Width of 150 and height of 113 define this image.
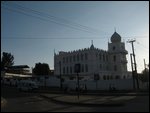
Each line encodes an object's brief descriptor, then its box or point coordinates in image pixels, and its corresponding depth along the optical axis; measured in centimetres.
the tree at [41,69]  5265
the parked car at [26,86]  2466
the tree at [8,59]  5657
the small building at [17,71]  5876
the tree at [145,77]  3351
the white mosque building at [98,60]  4681
